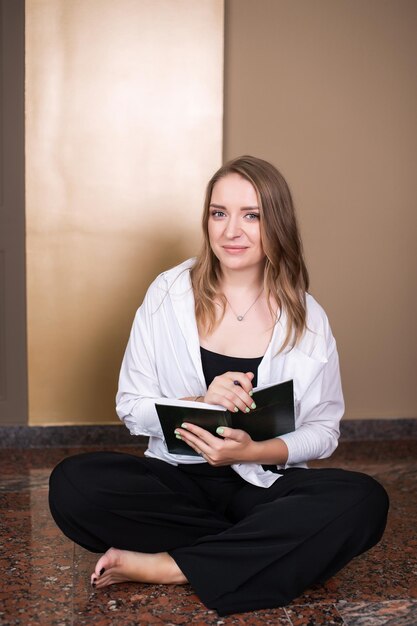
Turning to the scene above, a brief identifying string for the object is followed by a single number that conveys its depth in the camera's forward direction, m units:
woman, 2.14
